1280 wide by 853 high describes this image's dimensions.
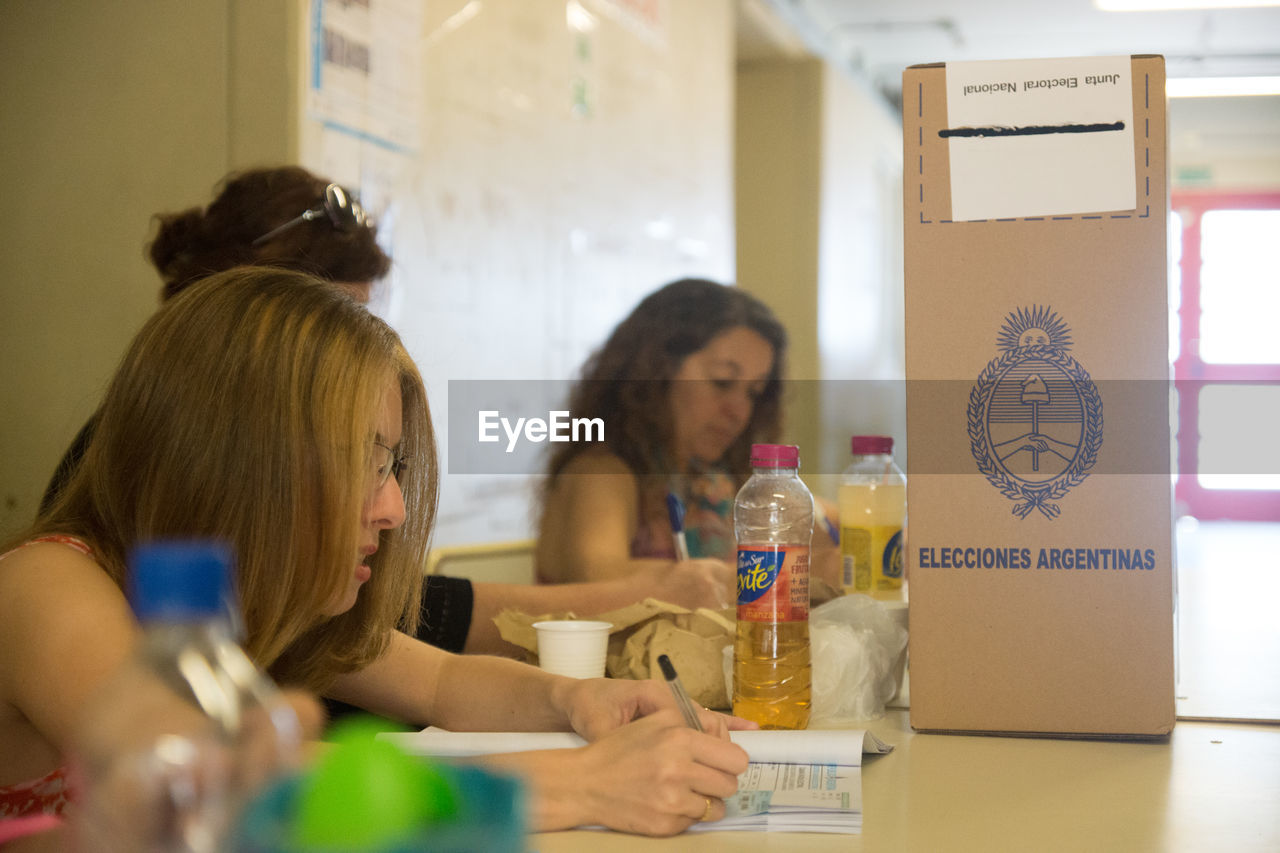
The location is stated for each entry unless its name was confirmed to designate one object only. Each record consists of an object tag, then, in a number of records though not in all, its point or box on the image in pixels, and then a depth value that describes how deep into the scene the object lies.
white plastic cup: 1.17
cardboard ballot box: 1.01
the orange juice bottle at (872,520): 1.50
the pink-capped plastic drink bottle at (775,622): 1.01
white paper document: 0.78
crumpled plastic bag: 1.11
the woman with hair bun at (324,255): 1.49
